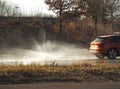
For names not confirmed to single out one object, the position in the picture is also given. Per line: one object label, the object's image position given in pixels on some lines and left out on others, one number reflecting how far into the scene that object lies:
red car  26.42
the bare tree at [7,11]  44.03
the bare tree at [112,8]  47.53
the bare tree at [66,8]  40.62
